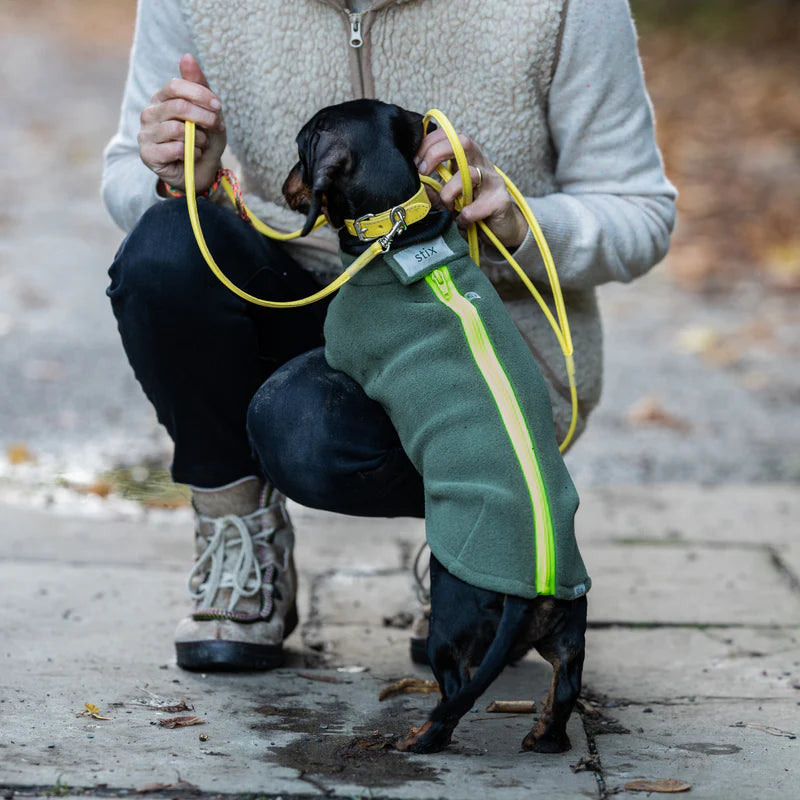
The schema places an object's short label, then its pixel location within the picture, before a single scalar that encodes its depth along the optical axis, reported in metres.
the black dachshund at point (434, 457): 4.66
